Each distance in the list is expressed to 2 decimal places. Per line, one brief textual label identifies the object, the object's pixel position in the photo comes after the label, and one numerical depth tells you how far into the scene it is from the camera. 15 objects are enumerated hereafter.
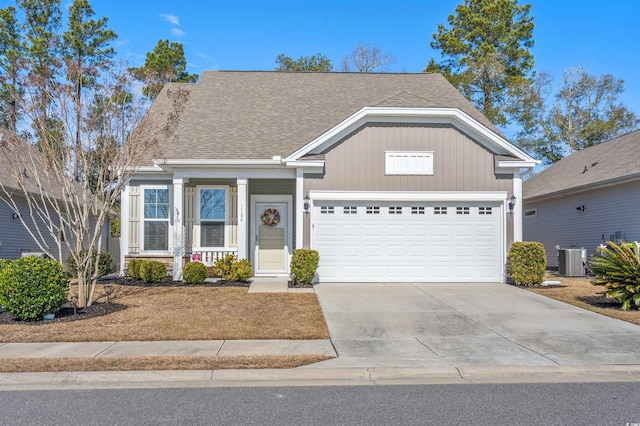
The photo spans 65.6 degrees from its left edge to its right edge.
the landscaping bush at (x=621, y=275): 9.94
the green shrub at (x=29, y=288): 8.47
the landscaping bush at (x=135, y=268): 13.34
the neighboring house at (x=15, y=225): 15.62
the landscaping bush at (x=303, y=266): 12.47
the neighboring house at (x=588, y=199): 16.05
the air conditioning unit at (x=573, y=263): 15.63
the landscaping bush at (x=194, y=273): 12.80
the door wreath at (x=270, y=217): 15.04
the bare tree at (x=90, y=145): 9.69
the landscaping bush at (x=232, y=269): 13.02
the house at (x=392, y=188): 13.35
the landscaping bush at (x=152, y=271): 12.95
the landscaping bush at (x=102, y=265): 13.89
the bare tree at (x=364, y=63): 36.75
